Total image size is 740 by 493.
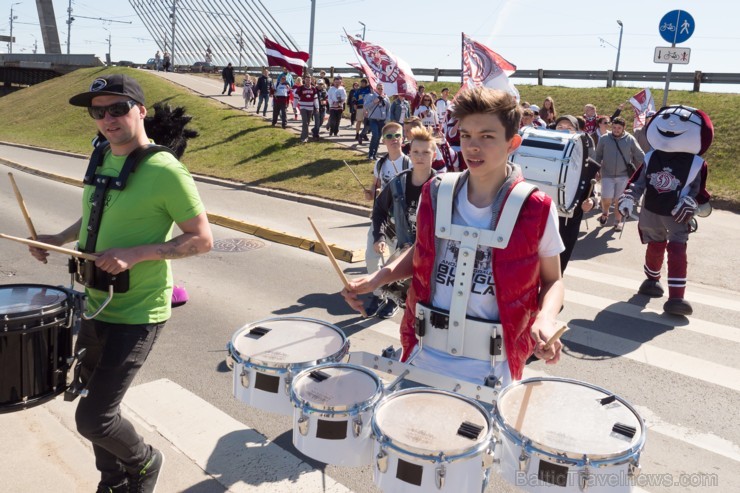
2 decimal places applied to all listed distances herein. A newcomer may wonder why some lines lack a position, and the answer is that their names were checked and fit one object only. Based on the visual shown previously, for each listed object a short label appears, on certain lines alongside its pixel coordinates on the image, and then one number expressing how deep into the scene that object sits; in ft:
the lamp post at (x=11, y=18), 371.86
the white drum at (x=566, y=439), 6.87
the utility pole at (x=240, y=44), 182.30
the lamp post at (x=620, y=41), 187.81
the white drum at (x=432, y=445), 6.89
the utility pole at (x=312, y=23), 103.09
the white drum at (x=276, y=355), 9.11
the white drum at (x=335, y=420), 7.87
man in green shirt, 9.86
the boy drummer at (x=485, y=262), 8.33
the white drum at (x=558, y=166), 20.71
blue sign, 35.78
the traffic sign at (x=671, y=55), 36.17
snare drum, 9.48
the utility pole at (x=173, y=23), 178.97
